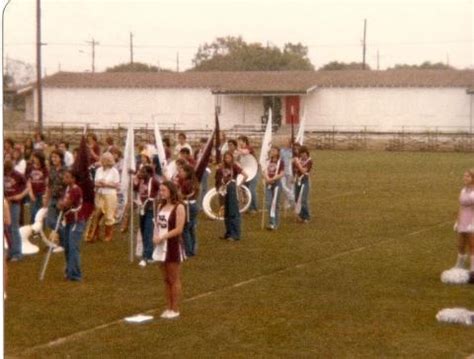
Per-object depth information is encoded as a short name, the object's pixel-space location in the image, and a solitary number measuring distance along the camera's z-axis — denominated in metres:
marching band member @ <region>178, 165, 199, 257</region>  16.14
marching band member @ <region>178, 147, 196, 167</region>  18.37
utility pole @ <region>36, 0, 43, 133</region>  45.77
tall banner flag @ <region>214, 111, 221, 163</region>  18.56
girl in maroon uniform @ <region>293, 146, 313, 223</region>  22.81
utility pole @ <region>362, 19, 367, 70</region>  98.89
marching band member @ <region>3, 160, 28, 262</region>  16.31
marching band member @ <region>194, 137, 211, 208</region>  23.85
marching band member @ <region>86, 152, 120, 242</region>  18.91
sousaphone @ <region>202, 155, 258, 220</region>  23.53
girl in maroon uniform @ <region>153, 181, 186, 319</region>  11.89
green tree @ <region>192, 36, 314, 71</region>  109.31
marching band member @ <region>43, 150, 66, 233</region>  17.28
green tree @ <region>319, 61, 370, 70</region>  116.38
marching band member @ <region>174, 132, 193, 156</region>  22.04
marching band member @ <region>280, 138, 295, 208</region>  23.27
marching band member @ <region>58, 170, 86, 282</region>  14.24
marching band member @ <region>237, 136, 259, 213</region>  23.45
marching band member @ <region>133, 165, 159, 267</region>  16.20
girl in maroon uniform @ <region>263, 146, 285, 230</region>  21.27
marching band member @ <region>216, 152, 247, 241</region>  19.39
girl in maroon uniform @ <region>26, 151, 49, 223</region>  18.94
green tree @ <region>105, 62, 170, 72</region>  111.24
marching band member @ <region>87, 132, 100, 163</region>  21.27
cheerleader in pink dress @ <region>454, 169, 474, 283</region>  14.60
